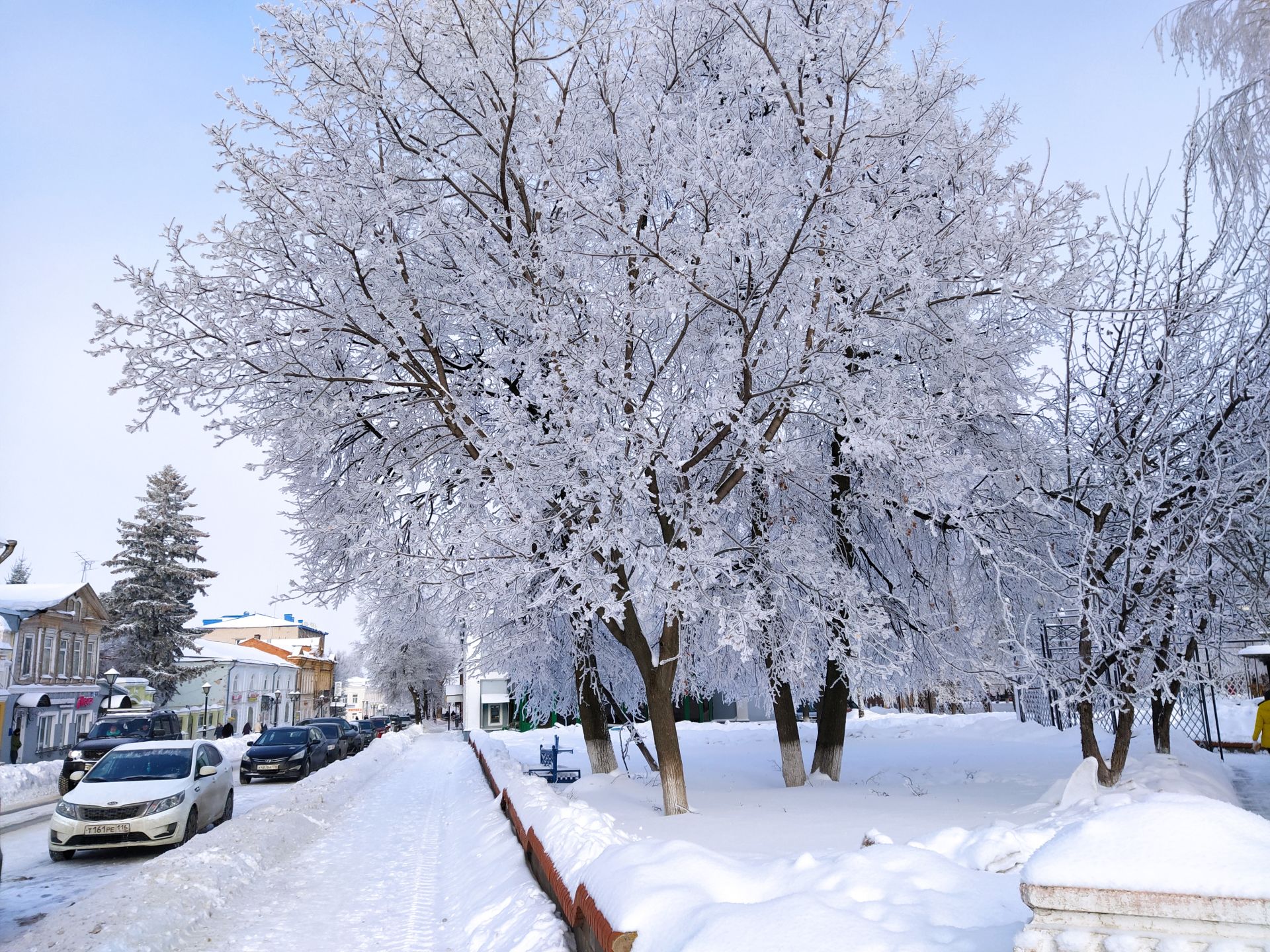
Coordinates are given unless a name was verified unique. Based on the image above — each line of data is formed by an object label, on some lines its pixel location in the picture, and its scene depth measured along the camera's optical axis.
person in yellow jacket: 14.70
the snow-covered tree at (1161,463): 9.29
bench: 17.88
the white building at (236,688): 63.25
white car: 11.23
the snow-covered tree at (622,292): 9.62
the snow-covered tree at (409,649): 14.68
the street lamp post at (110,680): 40.81
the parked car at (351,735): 37.34
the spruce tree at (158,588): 47.22
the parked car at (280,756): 24.62
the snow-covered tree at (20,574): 86.06
